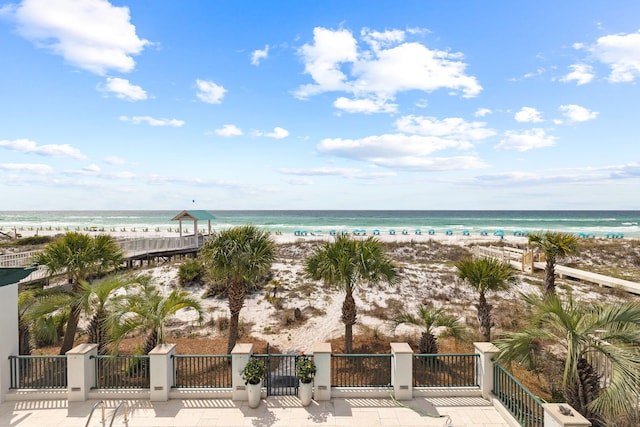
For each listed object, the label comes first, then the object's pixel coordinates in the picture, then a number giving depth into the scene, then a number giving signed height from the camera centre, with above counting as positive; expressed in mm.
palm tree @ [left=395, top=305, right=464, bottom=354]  10914 -3709
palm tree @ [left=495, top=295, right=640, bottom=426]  5527 -2512
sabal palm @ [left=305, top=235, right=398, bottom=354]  11078 -1741
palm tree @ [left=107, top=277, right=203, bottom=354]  8859 -2664
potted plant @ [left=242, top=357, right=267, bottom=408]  8203 -4074
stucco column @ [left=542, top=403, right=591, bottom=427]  5562 -3533
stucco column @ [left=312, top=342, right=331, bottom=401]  8461 -4063
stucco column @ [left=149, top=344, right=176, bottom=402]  8398 -4026
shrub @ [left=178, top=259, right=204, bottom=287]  20241 -3457
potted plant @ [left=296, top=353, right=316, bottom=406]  8328 -4124
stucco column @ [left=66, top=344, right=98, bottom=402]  8383 -3973
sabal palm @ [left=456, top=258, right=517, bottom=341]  11656 -2276
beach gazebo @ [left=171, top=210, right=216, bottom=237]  29916 +142
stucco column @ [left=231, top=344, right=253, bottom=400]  8484 -4005
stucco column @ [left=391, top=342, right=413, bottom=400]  8534 -4123
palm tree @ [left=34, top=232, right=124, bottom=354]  10992 -1365
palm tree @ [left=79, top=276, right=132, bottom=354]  9867 -2584
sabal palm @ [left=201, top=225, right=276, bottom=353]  11125 -1409
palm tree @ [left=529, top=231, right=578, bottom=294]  15001 -1619
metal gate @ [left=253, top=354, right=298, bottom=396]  8852 -4774
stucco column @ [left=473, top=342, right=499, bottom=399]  8562 -4084
